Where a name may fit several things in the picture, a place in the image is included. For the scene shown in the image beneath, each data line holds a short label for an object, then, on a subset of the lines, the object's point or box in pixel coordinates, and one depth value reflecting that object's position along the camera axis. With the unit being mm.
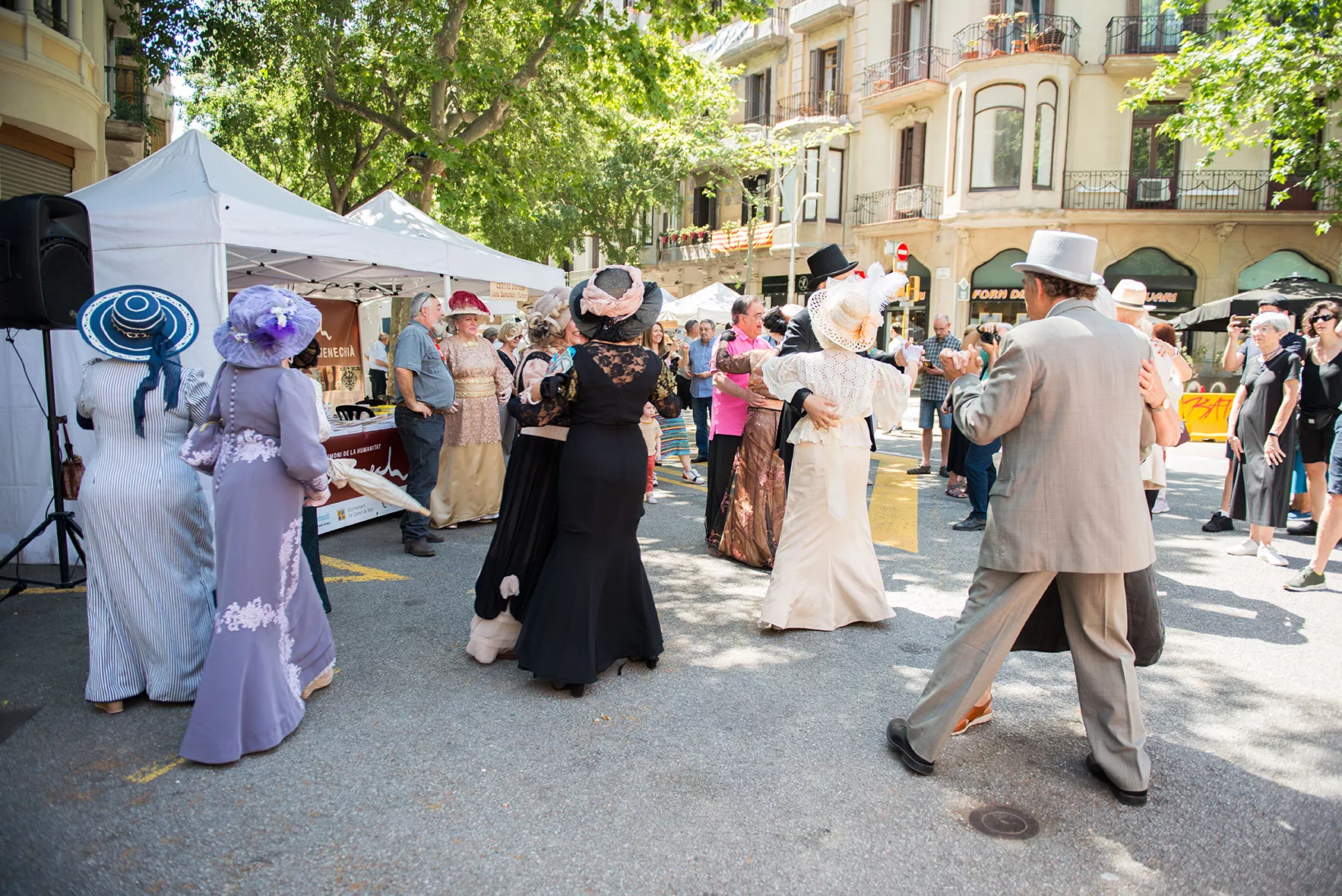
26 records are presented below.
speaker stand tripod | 5211
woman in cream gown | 4676
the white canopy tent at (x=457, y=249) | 8719
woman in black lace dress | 3873
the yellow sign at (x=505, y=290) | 10433
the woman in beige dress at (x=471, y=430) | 7215
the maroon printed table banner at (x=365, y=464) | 7148
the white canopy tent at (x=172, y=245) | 5547
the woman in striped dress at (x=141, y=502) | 3711
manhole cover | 2893
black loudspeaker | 4801
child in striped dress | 4469
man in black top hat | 4625
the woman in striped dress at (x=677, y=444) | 10354
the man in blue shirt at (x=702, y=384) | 11438
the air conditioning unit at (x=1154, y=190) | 23156
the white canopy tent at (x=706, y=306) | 18702
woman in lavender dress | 3393
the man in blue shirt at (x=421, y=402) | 6621
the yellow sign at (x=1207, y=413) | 14344
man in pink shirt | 6297
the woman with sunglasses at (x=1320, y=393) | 6168
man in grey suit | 2908
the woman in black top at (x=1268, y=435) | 6395
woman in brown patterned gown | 6070
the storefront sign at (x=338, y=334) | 11062
